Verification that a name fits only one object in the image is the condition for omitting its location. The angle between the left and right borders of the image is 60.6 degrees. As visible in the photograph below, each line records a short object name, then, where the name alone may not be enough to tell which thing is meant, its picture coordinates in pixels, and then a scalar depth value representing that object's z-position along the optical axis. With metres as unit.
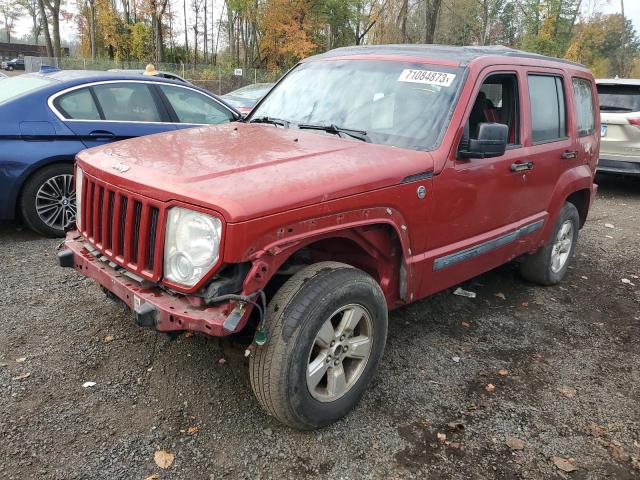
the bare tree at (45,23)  34.47
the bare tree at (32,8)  50.91
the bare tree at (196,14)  47.31
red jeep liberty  2.56
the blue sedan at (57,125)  5.37
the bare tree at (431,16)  18.61
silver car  8.98
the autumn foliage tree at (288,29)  39.38
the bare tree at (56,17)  32.94
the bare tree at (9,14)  63.78
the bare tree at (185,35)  45.47
